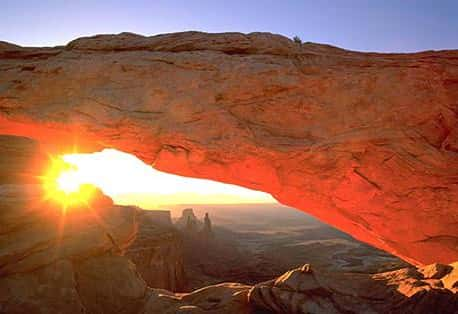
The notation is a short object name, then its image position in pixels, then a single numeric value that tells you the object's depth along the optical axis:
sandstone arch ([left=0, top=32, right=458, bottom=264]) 12.90
